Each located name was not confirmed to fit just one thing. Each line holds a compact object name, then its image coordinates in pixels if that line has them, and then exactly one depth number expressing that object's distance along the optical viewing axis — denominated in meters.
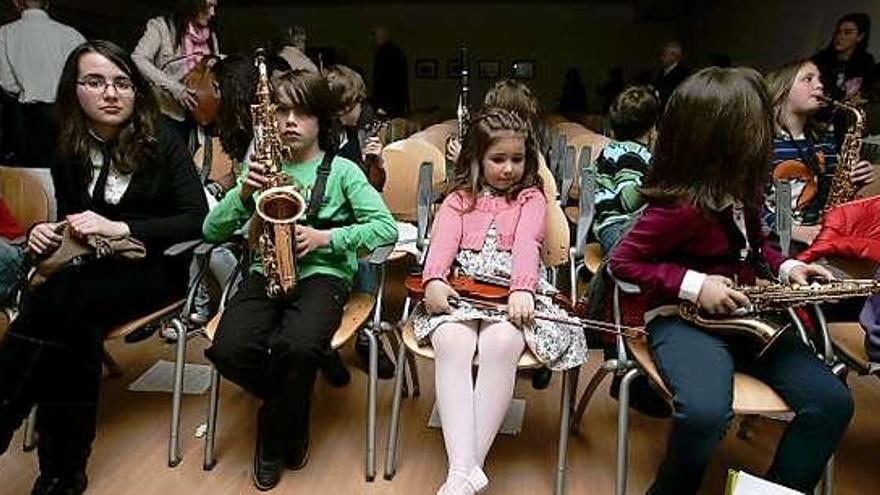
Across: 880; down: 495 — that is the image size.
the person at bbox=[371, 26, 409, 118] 6.35
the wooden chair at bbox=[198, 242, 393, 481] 2.15
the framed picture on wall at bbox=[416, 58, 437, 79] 11.21
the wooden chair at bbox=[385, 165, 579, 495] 2.04
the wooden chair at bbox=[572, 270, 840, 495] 1.73
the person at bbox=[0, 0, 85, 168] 3.75
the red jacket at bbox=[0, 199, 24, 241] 2.37
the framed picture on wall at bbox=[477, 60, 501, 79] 11.12
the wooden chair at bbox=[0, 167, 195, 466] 2.44
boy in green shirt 2.05
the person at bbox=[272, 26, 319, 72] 3.60
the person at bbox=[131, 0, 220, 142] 3.66
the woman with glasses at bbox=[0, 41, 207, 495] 1.99
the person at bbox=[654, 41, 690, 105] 5.71
